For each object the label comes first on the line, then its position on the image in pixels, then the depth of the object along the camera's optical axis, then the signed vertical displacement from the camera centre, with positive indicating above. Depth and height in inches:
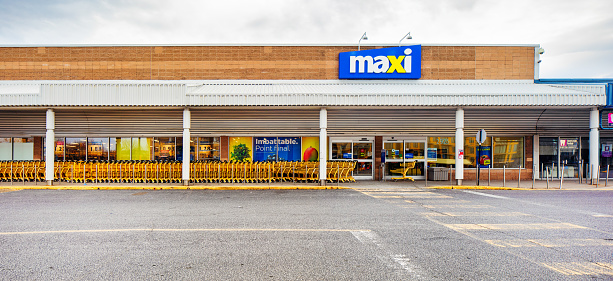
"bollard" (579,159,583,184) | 699.7 -53.6
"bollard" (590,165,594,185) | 655.8 -52.1
